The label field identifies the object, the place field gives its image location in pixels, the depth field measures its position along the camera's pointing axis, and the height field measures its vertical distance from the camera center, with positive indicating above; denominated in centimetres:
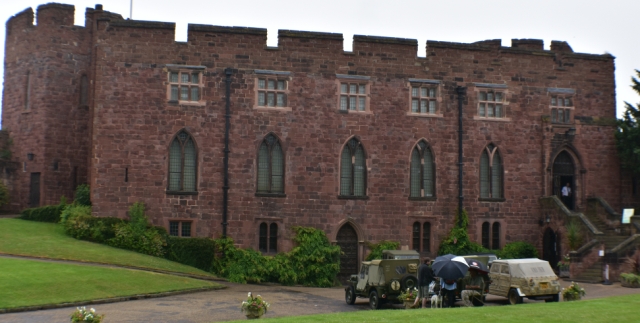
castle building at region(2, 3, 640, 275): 3616 +371
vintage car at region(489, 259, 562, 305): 2664 -234
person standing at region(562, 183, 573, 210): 4125 +87
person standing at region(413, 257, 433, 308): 2597 -225
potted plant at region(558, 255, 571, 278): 3706 -254
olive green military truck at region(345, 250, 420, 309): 2689 -245
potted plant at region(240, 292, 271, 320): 2198 -279
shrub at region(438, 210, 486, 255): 3847 -164
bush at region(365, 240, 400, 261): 3728 -180
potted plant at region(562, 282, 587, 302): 2616 -264
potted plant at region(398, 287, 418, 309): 2552 -284
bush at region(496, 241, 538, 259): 3891 -194
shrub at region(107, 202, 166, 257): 3453 -143
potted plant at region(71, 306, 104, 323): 1939 -276
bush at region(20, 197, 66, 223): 3838 -54
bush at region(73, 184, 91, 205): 3728 +31
